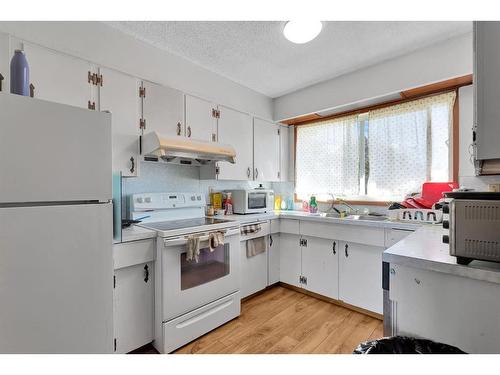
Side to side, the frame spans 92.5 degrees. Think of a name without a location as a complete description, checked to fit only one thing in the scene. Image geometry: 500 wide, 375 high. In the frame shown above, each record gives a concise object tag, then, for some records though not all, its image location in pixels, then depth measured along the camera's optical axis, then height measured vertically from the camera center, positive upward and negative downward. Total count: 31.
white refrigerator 0.93 -0.18
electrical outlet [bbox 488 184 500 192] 1.47 -0.01
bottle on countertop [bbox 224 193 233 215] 2.88 -0.22
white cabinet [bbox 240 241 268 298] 2.55 -0.95
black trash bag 0.91 -0.63
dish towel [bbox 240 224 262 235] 2.48 -0.45
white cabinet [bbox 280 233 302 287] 2.79 -0.87
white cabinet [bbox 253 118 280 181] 3.06 +0.48
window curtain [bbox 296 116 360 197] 2.93 +0.38
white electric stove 1.78 -0.71
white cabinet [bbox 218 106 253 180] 2.67 +0.55
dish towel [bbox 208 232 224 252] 2.00 -0.45
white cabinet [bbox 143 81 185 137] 2.09 +0.71
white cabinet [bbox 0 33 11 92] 1.46 +0.79
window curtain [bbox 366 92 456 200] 2.31 +0.43
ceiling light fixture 1.75 +1.18
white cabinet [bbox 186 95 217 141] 2.38 +0.70
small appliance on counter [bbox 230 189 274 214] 2.82 -0.17
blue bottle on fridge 1.06 +0.50
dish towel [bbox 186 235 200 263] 1.86 -0.48
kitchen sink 2.58 -0.34
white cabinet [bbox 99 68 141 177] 1.85 +0.60
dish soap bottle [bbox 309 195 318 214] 3.07 -0.25
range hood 1.95 +0.34
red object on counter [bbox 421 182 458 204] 2.16 -0.03
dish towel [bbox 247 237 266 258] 2.59 -0.66
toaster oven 0.90 -0.16
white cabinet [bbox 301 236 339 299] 2.51 -0.87
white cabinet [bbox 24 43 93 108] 1.55 +0.76
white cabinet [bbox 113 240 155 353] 1.64 -0.78
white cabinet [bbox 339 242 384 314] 2.23 -0.87
